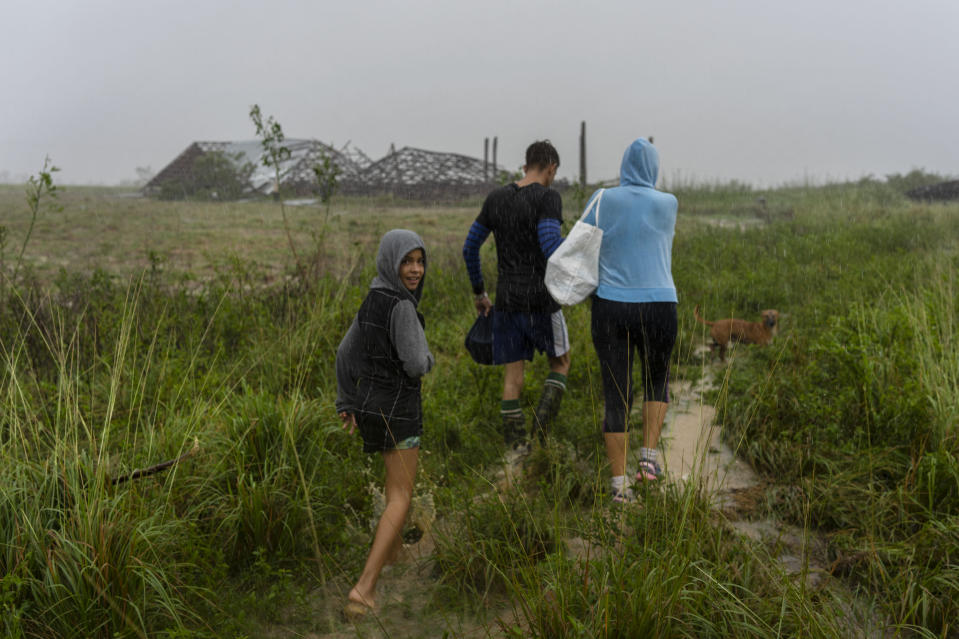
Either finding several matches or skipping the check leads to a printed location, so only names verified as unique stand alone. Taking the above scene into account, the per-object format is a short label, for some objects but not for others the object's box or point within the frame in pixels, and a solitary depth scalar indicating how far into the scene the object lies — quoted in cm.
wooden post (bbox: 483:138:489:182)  2721
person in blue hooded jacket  334
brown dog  623
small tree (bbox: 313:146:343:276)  673
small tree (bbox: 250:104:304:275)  652
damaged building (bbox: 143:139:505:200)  2411
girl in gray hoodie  271
